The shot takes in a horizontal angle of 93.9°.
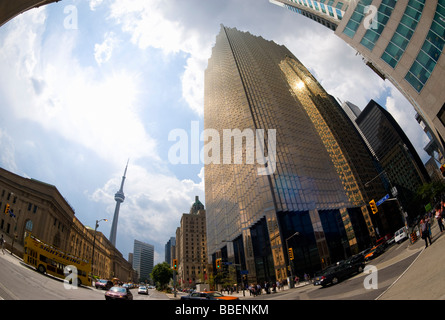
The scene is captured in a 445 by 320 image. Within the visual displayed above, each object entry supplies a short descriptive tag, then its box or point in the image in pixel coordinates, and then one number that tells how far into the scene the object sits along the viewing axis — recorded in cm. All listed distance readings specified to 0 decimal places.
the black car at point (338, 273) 2000
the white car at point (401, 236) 3186
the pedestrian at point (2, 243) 2599
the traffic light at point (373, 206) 2571
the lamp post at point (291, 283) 3691
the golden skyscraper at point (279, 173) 5550
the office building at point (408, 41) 2244
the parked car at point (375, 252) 3087
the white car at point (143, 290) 3566
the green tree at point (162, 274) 8682
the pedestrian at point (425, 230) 1582
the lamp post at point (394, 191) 2578
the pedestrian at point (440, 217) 1895
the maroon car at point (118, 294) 1598
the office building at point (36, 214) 3731
